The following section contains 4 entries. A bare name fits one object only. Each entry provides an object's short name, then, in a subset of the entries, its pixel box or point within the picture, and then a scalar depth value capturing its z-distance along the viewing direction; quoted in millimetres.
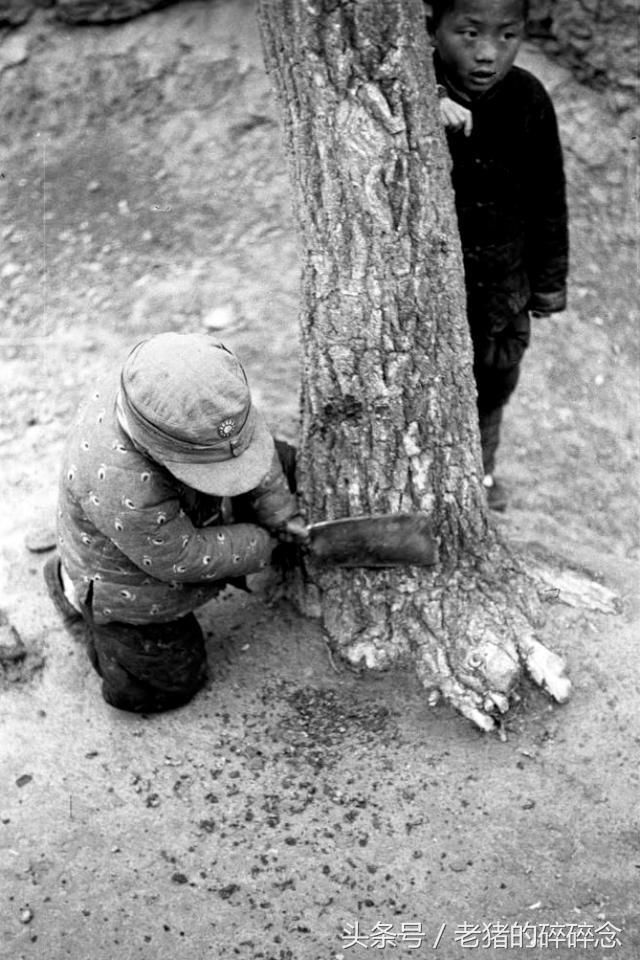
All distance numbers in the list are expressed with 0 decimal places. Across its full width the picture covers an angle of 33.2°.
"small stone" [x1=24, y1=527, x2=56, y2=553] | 3439
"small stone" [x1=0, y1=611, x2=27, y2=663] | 3049
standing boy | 2818
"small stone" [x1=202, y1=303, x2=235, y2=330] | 4484
